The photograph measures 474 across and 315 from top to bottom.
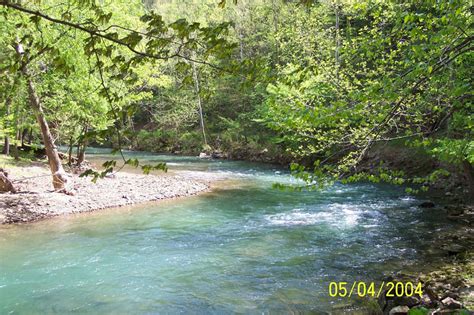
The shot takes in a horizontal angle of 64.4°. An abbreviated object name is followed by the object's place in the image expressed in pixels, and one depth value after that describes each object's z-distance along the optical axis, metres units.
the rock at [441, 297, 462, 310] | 5.37
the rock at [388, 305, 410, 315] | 5.52
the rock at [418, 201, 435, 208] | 13.23
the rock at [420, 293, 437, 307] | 5.71
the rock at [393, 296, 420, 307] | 5.86
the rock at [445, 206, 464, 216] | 11.76
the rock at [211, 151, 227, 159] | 31.58
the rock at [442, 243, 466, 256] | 8.46
